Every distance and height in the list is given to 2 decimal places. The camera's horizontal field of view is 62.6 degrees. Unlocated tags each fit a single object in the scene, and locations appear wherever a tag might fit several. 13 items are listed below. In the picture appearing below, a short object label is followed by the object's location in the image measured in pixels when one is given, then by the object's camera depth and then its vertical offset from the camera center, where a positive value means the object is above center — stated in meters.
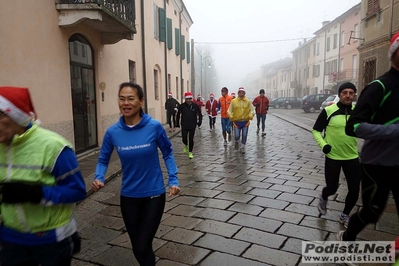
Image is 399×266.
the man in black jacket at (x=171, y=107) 13.90 -0.65
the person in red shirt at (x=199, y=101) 15.96 -0.46
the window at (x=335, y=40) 38.16 +5.83
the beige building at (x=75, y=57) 5.86 +0.83
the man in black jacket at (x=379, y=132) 2.28 -0.29
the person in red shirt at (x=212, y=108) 14.37 -0.73
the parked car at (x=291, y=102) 38.50 -1.31
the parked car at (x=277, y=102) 38.92 -1.32
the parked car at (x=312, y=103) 29.81 -1.11
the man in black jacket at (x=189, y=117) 8.12 -0.63
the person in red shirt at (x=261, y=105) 12.54 -0.53
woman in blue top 2.45 -0.57
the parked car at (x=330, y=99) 24.44 -0.64
